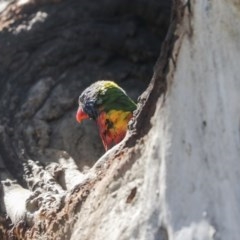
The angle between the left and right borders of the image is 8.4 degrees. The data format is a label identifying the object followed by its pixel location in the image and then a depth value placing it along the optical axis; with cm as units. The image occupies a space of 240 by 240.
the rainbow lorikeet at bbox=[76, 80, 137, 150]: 1051
